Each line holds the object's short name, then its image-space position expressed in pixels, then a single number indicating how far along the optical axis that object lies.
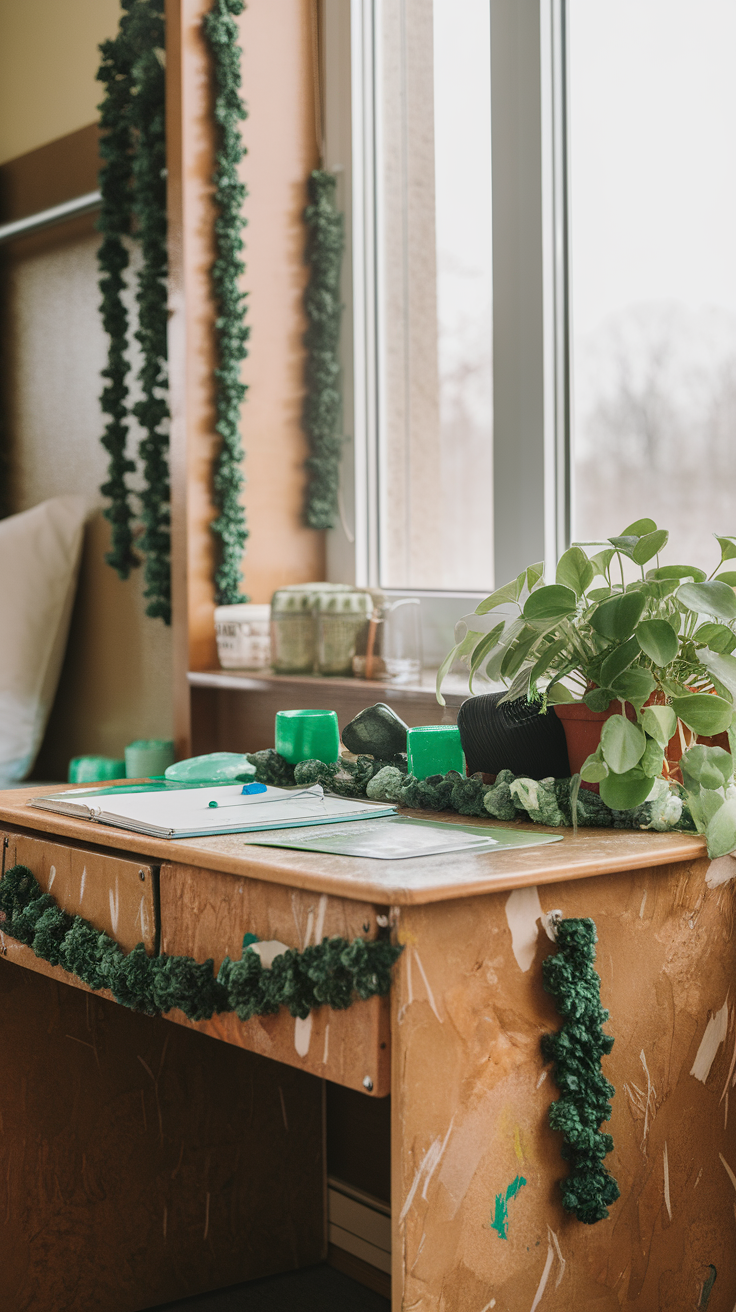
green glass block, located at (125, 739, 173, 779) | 1.82
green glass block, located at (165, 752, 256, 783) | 1.33
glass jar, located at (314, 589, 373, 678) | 1.66
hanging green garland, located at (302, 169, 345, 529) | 1.88
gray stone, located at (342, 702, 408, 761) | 1.27
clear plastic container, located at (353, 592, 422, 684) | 1.58
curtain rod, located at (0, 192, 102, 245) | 2.11
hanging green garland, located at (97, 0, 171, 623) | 1.92
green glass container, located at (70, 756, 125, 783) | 1.93
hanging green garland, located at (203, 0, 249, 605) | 1.75
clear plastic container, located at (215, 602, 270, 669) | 1.76
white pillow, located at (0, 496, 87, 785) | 2.06
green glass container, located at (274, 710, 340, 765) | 1.28
